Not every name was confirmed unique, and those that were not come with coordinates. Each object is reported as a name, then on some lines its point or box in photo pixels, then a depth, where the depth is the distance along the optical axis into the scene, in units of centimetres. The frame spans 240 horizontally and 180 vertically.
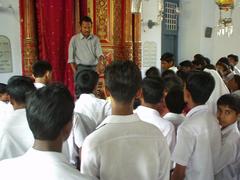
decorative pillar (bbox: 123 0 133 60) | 610
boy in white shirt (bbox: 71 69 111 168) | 225
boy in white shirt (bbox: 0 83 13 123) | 226
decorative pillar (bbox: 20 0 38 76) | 454
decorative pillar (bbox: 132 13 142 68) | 629
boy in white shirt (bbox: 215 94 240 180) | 192
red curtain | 479
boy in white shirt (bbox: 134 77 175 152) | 183
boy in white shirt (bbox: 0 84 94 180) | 90
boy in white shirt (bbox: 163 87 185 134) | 213
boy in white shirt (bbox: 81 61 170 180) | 122
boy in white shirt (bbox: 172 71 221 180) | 167
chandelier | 444
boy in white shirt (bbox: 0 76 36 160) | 153
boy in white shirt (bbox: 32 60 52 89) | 295
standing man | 477
